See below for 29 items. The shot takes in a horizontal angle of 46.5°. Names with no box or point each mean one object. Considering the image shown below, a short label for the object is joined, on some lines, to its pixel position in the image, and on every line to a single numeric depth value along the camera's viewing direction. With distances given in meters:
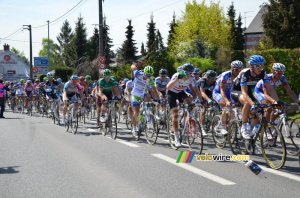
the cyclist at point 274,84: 6.90
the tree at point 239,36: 83.69
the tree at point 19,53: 142.57
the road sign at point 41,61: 40.16
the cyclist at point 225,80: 7.82
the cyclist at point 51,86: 15.14
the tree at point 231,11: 89.25
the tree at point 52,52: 86.94
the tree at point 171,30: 80.46
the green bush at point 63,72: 60.25
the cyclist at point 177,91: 7.67
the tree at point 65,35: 92.75
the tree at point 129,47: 63.75
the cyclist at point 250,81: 6.39
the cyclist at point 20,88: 22.36
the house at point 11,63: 90.31
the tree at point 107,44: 62.74
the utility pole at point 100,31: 21.20
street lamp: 40.67
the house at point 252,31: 77.06
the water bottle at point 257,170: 5.42
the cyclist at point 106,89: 10.38
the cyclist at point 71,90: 12.13
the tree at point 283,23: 29.98
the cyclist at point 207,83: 9.60
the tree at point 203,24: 52.64
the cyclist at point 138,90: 9.48
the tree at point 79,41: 71.38
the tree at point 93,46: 72.52
